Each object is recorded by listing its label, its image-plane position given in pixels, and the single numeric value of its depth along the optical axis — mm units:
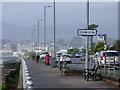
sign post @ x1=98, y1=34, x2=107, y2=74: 25859
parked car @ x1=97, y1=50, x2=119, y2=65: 36156
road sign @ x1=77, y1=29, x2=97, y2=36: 24531
